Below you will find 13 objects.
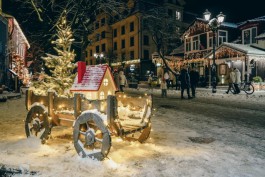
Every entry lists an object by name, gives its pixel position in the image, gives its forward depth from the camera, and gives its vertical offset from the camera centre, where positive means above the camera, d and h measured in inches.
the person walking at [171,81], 841.8 +5.0
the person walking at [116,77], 538.3 +14.7
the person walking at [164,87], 522.0 -12.6
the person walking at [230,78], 563.4 +9.3
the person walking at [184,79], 480.9 +7.3
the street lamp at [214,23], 551.1 +166.2
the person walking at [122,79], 551.6 +9.5
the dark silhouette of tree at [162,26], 887.1 +274.6
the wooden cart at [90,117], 130.8 -26.5
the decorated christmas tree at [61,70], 305.7 +19.6
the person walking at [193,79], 496.9 +7.4
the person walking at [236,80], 561.6 +4.8
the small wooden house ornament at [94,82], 186.7 +0.6
